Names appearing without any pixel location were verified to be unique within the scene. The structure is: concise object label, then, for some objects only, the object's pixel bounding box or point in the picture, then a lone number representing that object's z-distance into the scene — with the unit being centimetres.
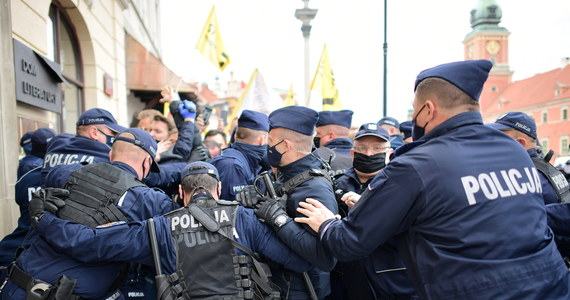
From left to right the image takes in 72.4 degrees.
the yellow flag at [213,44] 1021
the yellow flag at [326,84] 1142
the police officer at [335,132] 477
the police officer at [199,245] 241
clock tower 8975
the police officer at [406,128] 582
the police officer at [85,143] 334
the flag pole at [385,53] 1157
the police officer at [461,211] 180
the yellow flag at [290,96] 1227
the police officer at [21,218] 359
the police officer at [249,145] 427
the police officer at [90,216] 254
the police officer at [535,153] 330
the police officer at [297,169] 265
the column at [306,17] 1415
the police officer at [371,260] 278
